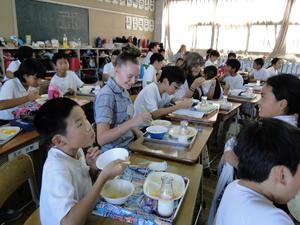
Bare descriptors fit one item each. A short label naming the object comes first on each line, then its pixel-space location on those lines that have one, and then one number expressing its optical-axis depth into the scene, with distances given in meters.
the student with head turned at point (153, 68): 4.62
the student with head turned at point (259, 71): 5.89
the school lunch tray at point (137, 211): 1.03
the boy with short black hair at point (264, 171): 0.86
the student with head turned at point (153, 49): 6.83
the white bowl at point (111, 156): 1.35
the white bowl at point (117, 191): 1.10
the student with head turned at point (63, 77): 3.62
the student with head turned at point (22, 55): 4.02
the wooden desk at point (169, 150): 1.62
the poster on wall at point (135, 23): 8.21
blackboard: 5.15
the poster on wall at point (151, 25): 8.97
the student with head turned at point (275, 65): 6.17
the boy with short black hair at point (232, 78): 4.33
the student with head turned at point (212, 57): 6.53
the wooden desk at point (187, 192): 1.05
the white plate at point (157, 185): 1.16
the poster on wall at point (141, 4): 8.33
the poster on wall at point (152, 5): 8.80
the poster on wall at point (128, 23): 7.92
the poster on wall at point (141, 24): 8.50
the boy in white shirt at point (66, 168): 0.94
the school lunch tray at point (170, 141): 1.80
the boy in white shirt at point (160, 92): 2.52
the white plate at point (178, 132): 1.95
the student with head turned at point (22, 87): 2.45
